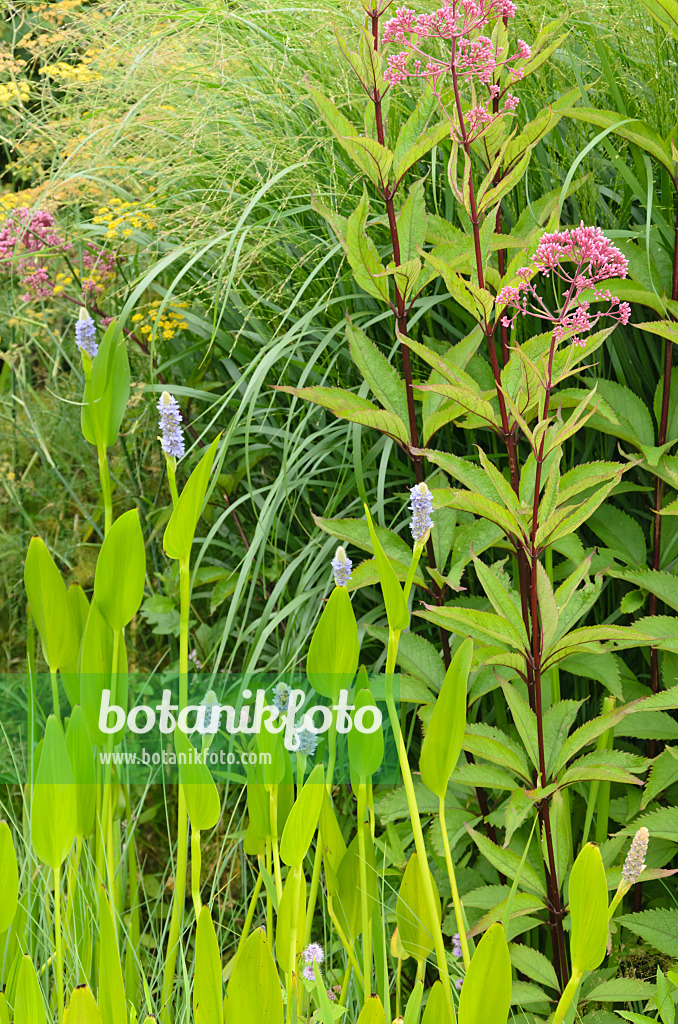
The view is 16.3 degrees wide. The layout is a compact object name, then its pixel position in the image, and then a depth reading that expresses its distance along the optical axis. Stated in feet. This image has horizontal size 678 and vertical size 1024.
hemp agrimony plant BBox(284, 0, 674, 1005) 9.04
